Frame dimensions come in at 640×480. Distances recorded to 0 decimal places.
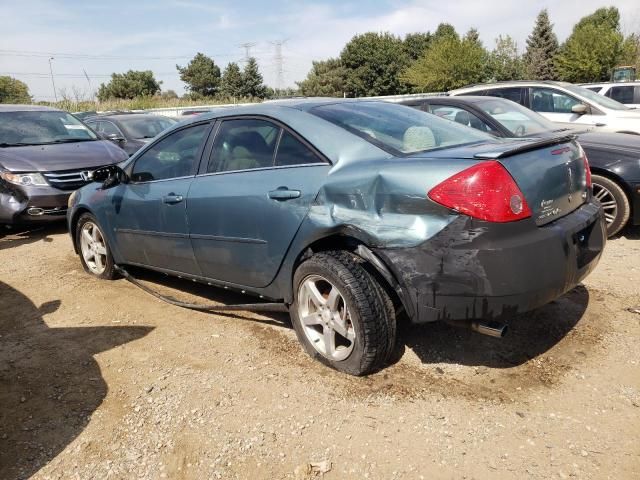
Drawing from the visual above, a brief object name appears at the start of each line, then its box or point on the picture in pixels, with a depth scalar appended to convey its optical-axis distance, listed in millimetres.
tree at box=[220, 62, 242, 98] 76625
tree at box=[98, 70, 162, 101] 76188
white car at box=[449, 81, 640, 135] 7984
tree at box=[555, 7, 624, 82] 44969
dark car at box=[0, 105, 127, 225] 6715
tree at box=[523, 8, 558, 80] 57256
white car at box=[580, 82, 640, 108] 12359
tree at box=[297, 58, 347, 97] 64750
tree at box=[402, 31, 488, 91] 50562
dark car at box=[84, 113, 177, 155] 10394
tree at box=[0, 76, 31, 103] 66962
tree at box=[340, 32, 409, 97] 62719
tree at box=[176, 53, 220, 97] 83581
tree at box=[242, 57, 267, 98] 76500
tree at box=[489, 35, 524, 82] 58281
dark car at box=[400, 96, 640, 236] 5332
